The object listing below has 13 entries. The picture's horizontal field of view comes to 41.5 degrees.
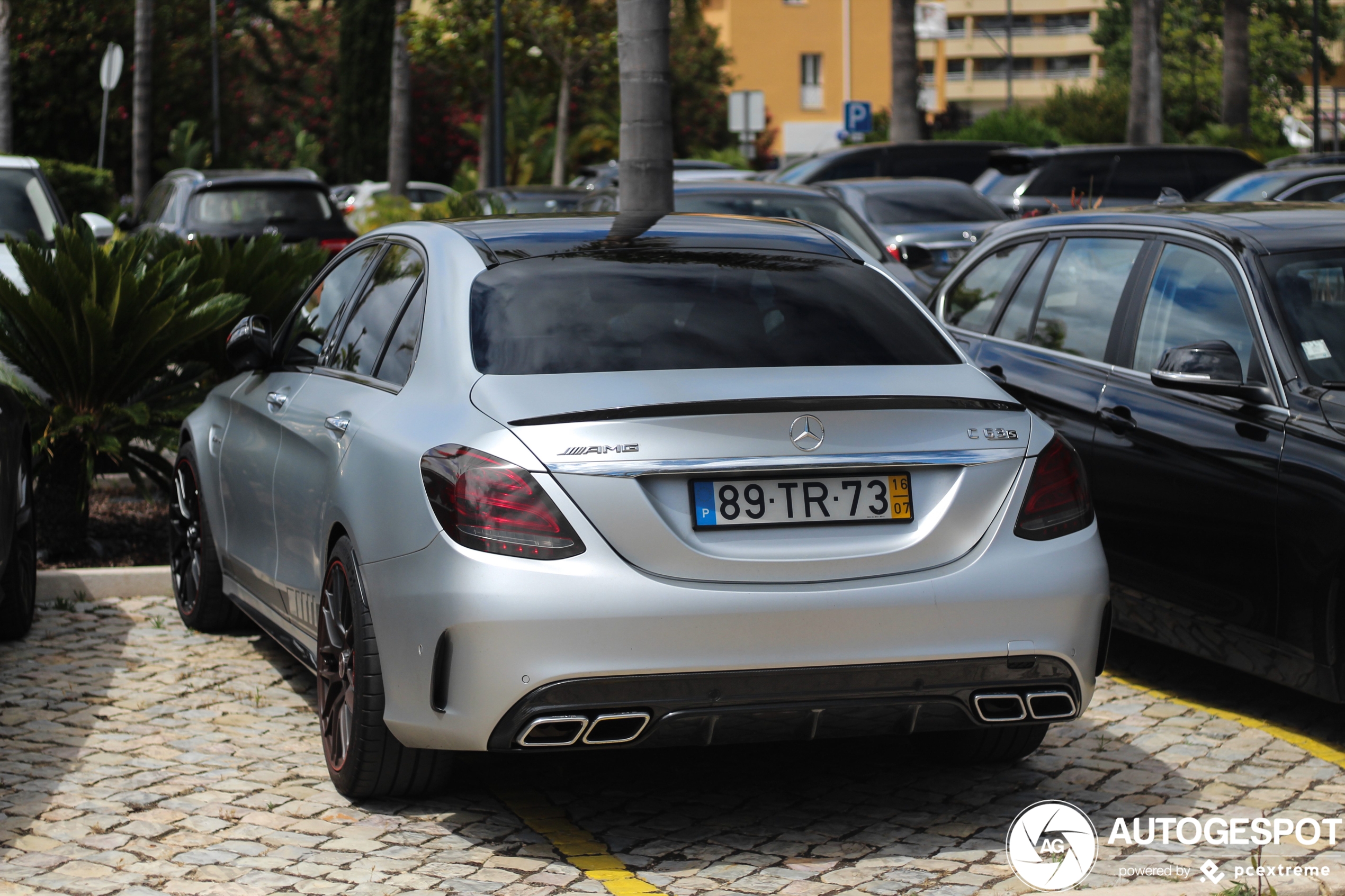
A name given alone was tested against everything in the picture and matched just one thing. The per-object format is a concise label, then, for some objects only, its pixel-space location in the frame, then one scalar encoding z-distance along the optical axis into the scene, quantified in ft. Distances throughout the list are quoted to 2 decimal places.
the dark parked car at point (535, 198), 60.29
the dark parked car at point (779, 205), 44.29
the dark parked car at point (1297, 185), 44.45
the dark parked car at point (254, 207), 61.87
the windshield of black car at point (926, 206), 56.24
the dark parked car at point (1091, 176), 63.46
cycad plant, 26.66
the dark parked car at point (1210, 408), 17.81
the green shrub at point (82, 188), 98.02
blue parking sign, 117.80
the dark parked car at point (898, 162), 78.95
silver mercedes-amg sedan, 13.70
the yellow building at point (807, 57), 244.63
